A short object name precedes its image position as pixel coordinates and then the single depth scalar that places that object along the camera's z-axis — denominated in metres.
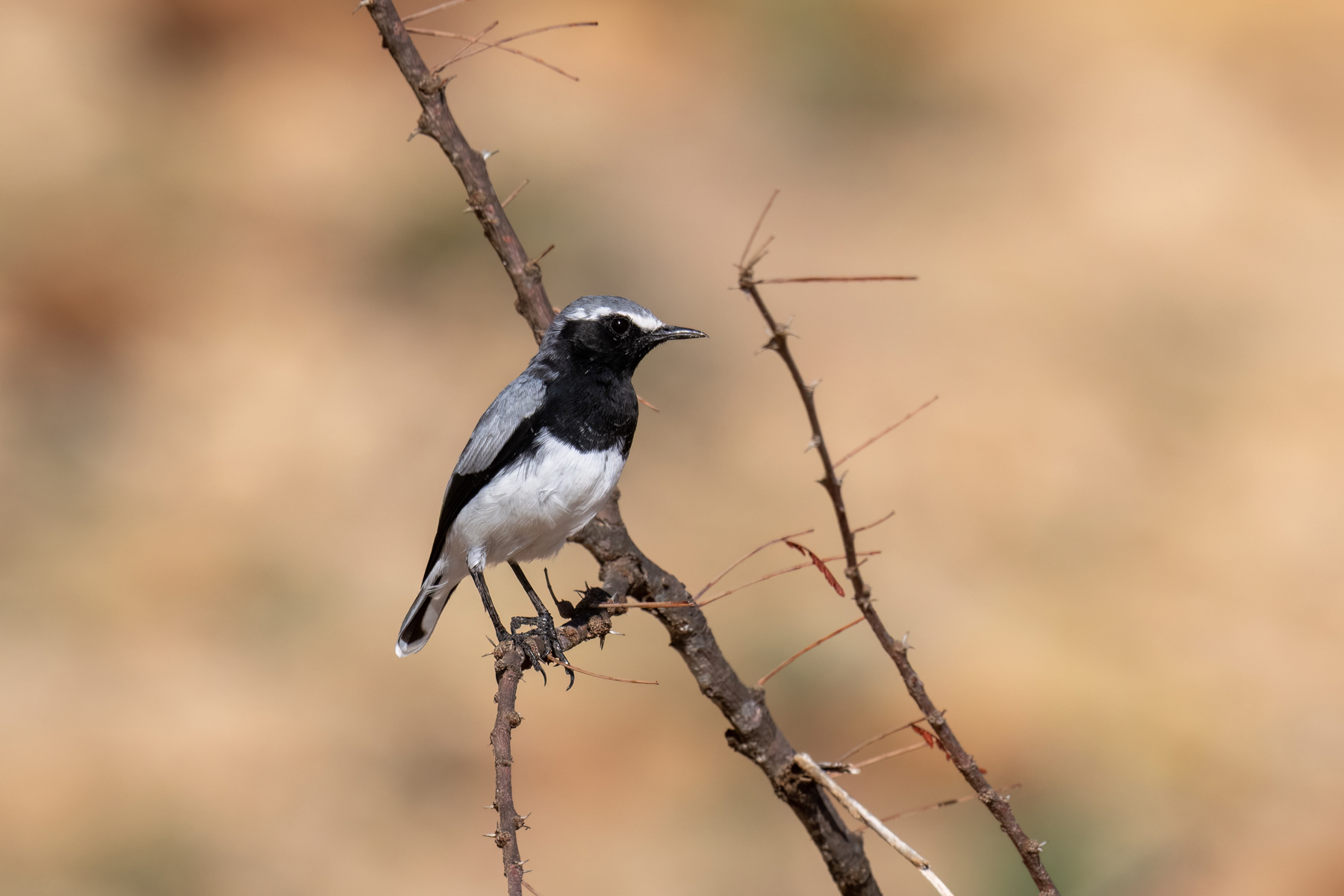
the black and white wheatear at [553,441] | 10.27
